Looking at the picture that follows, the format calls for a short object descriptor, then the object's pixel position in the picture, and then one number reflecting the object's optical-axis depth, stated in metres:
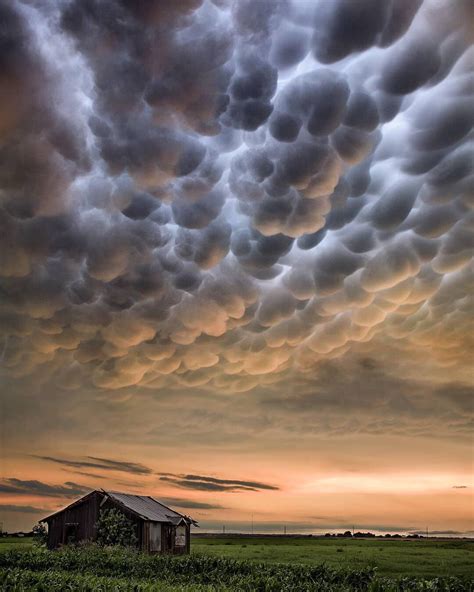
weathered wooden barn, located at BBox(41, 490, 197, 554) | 56.94
